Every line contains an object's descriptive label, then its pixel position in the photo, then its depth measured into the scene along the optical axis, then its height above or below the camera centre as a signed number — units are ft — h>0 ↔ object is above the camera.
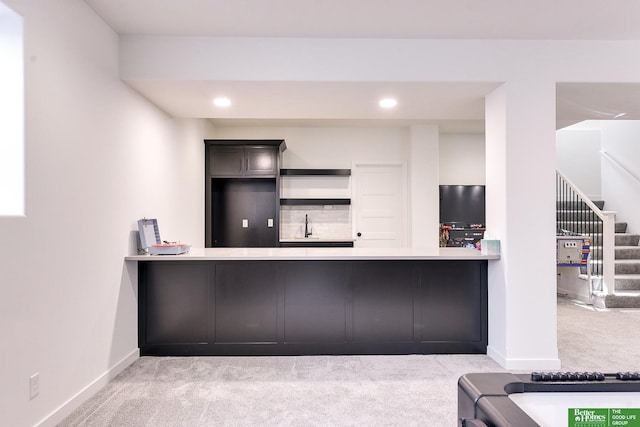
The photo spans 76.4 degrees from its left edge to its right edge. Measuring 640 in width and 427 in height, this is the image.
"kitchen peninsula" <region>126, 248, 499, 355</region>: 11.92 -2.57
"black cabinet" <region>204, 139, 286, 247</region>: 20.38 +0.84
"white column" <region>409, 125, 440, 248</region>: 21.56 +1.74
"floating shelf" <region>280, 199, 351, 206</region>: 21.85 +0.87
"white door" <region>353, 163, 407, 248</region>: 22.61 +0.83
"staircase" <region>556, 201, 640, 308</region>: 17.71 -1.82
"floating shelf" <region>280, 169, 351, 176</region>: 21.67 +2.47
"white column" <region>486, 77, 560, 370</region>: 10.93 -0.15
